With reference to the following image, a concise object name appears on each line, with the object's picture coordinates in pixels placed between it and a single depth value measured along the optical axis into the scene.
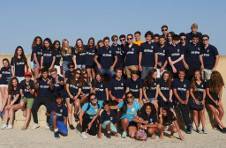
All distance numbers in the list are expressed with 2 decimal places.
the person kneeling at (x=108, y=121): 12.16
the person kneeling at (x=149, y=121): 12.09
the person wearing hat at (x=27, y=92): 12.88
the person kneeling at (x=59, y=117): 12.19
